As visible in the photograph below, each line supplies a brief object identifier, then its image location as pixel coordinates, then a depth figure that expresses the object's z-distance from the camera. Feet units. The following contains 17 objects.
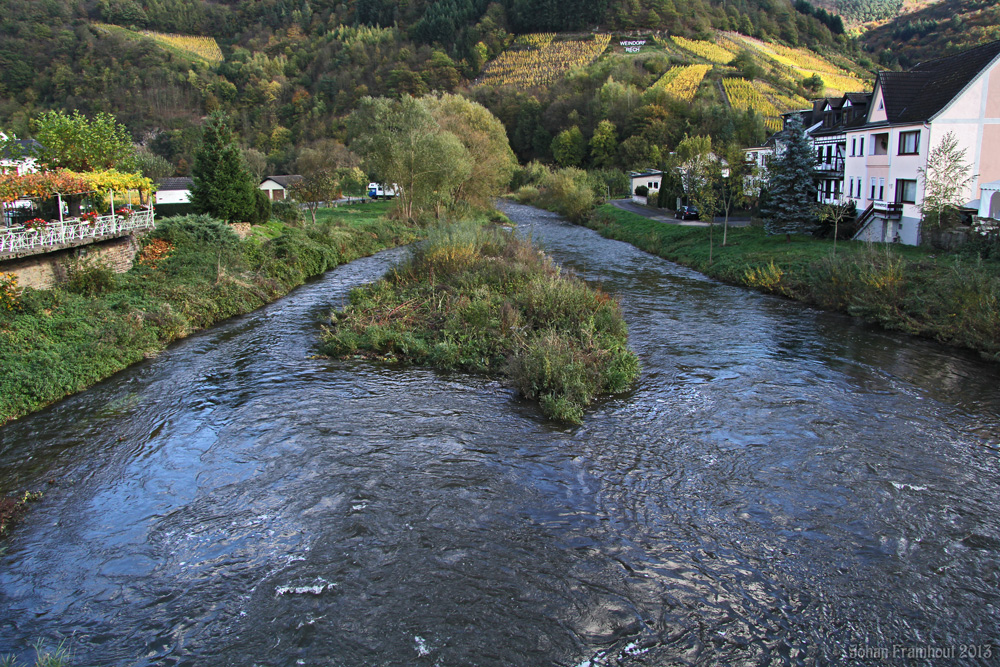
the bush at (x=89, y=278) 66.10
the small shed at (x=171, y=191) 191.01
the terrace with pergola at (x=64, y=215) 60.80
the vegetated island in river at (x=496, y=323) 48.62
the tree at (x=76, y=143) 84.28
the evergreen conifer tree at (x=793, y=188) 108.27
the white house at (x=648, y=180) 210.26
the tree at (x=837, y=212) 99.14
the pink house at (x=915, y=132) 91.71
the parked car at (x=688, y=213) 149.59
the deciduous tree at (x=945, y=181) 85.81
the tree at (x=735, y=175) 115.65
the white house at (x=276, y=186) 230.68
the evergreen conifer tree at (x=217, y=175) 102.89
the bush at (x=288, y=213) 140.36
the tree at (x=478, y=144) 158.10
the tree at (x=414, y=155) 138.92
